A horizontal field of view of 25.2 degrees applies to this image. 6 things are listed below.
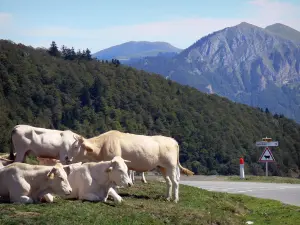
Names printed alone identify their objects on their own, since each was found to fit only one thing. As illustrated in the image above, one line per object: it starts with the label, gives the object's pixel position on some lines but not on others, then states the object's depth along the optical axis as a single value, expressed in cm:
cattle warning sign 3809
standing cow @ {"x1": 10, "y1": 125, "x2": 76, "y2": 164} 2103
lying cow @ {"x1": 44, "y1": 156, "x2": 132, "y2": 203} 1669
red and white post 3699
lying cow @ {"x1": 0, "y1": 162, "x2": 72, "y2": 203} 1541
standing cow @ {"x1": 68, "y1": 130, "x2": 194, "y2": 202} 1920
